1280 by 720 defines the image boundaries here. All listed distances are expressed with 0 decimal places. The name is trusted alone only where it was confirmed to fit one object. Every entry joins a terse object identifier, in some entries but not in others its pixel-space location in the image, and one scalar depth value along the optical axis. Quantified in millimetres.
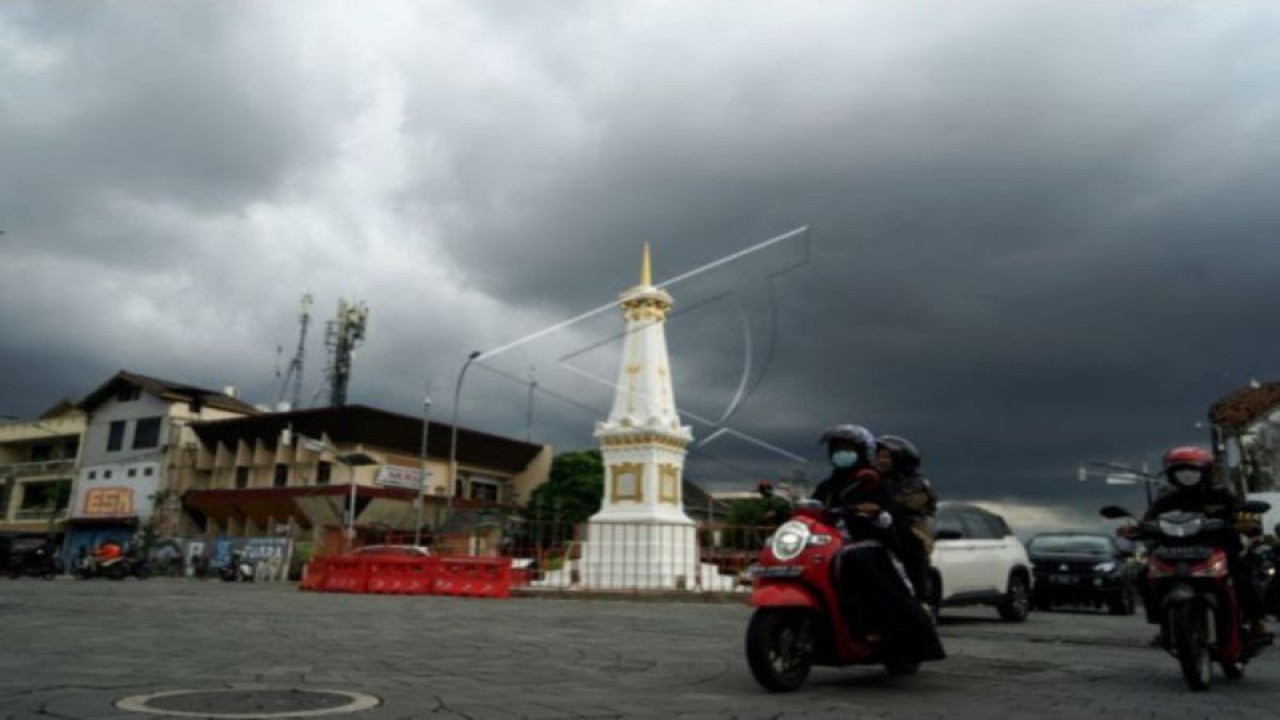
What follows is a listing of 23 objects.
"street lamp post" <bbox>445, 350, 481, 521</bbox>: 29125
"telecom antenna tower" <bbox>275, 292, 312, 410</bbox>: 57625
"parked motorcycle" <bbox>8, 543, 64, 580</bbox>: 32281
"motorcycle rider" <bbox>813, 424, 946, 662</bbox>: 5414
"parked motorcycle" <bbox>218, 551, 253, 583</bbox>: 32688
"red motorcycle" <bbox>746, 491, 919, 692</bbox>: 5297
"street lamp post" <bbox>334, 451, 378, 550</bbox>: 34062
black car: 16516
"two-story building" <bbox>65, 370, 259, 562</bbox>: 49438
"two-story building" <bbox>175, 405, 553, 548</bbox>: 45000
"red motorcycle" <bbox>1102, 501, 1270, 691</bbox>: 5797
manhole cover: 4184
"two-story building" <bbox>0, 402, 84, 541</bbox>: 54062
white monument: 24688
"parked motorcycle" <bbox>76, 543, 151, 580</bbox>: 29016
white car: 11867
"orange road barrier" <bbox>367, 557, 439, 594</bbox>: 21281
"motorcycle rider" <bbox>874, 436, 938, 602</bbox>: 5965
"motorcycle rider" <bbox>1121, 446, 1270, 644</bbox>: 6219
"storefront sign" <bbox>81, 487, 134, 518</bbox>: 50188
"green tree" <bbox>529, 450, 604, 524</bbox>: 51188
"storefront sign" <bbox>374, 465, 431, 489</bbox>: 45381
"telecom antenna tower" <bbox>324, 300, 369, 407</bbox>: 57062
